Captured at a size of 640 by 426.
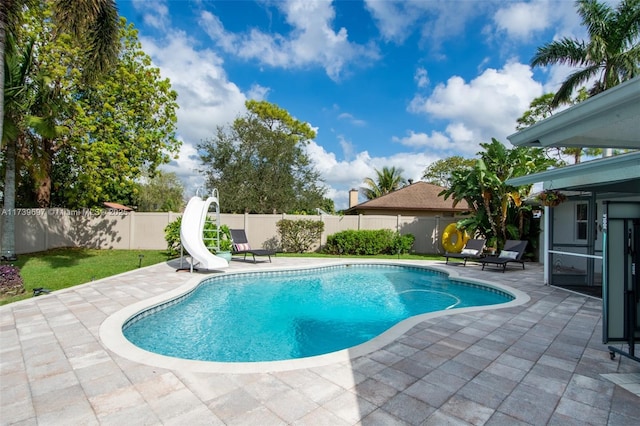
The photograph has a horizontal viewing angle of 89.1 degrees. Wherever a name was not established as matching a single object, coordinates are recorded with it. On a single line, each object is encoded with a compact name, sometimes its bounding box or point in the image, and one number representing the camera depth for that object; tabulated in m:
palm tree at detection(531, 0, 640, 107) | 14.50
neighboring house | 22.78
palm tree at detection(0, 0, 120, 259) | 7.54
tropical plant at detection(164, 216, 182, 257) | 14.02
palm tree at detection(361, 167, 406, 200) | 39.22
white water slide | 10.48
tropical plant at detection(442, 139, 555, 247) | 13.61
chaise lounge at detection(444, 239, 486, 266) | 13.04
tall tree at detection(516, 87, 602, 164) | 23.20
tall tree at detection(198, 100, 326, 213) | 22.88
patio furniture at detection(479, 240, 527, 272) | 11.68
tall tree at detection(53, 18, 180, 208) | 14.16
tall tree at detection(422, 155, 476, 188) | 38.28
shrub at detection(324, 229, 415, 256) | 16.89
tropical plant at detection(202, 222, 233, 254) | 12.93
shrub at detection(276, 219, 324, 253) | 17.09
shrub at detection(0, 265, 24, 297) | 7.26
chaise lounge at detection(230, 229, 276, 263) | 13.48
